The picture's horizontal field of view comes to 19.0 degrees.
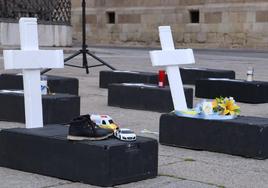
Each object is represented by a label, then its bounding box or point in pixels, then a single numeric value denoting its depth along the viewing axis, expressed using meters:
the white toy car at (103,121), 7.86
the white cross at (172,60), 9.93
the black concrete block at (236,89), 15.14
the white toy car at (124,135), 7.43
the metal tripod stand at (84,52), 21.24
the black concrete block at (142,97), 13.34
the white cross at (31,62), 8.33
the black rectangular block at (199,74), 17.99
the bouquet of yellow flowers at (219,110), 9.26
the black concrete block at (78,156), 7.16
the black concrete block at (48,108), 11.14
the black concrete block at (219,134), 8.86
